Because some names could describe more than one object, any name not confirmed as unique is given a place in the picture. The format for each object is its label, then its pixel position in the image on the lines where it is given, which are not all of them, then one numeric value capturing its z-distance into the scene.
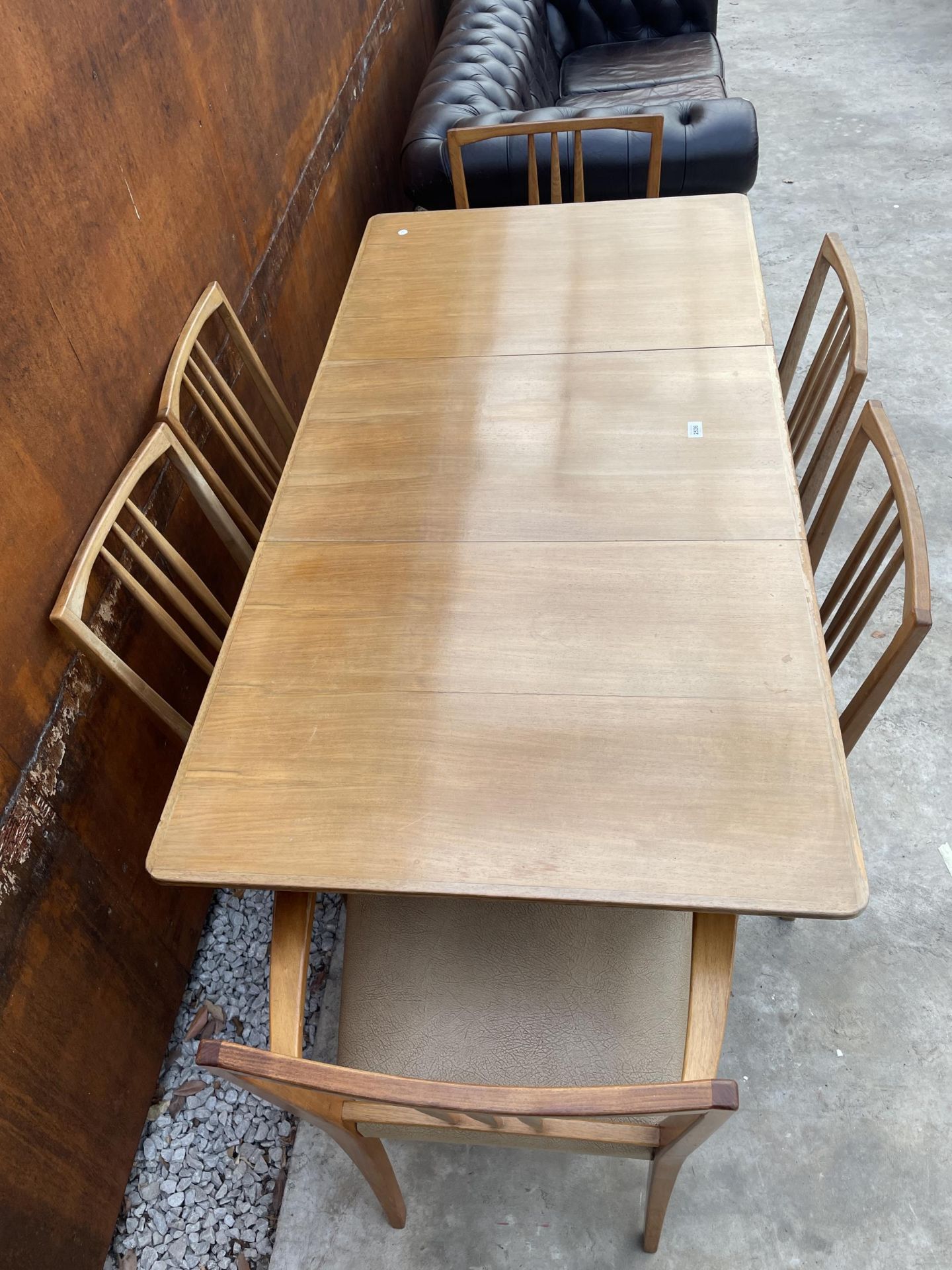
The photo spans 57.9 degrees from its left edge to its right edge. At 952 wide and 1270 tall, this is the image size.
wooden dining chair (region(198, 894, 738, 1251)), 1.03
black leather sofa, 2.42
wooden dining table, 1.03
